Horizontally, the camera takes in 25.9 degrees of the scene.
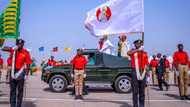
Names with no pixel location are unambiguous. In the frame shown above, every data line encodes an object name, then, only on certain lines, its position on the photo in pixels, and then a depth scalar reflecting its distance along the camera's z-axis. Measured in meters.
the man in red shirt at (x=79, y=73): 14.44
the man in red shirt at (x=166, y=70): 20.22
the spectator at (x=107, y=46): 16.84
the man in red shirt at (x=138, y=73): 10.83
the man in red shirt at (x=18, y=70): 10.56
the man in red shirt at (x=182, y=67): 14.20
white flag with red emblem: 11.38
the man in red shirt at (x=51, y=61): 23.58
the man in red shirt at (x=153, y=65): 21.43
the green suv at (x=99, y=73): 16.91
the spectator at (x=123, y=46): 18.17
